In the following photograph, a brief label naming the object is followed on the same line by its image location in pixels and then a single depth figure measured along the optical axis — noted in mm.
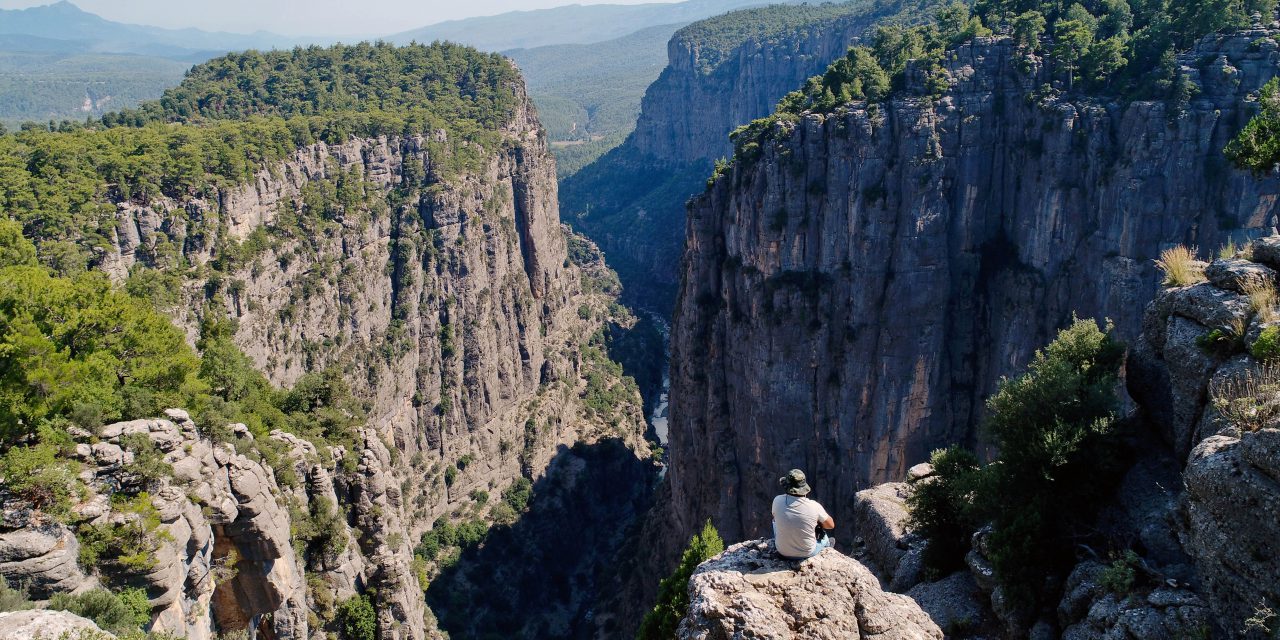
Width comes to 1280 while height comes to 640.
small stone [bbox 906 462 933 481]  25062
